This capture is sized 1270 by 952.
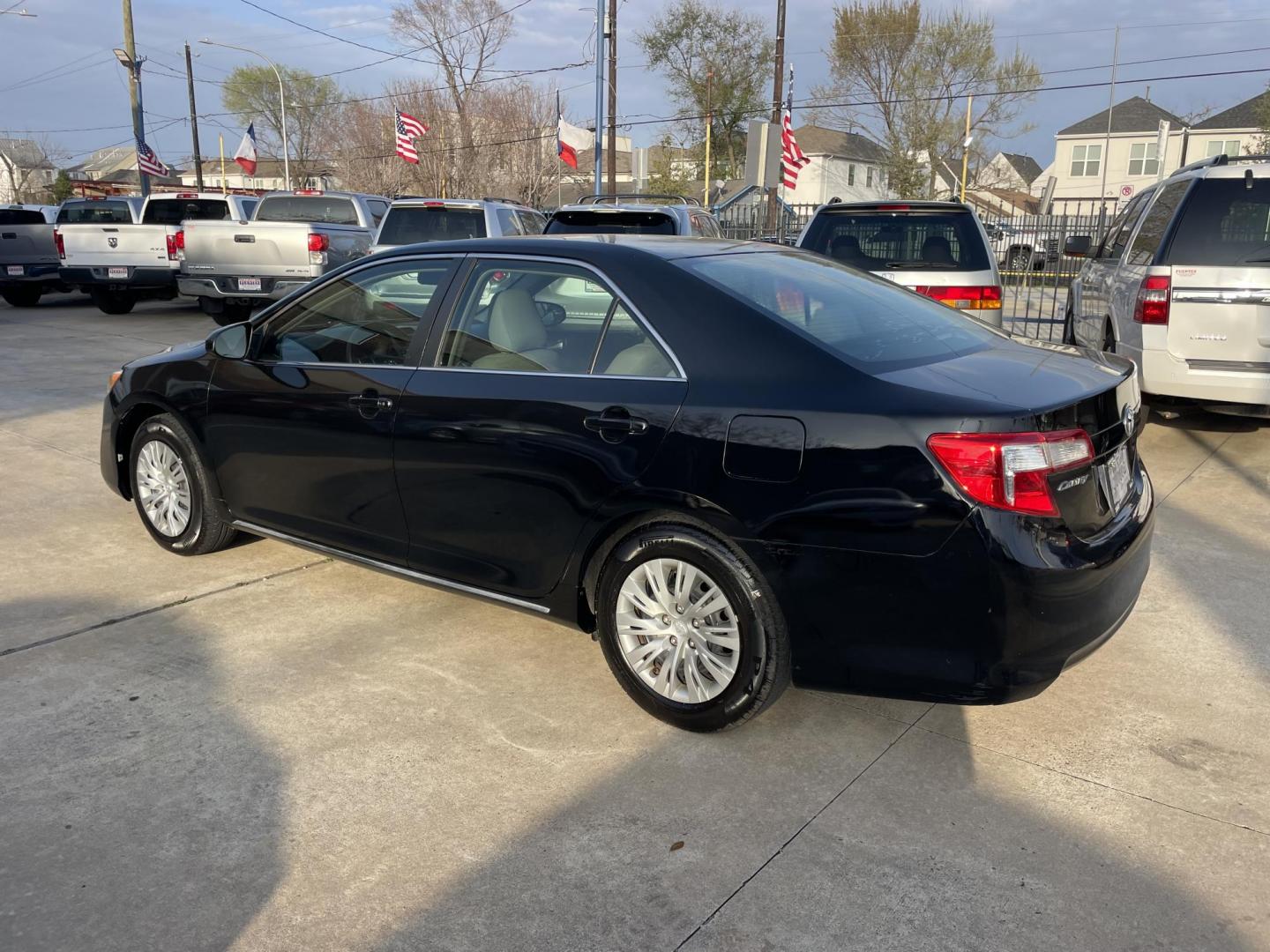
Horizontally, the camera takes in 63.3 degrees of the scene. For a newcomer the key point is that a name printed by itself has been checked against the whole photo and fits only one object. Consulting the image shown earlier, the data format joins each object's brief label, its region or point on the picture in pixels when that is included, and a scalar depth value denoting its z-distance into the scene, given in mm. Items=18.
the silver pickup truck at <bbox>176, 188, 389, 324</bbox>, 13312
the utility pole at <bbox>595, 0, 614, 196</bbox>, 22734
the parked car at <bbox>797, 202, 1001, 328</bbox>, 7969
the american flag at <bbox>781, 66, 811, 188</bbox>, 22831
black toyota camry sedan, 2938
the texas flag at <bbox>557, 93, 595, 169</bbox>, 22828
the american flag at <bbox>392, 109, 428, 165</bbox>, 24984
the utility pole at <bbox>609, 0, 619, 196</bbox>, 24469
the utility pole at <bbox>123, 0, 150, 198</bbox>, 29547
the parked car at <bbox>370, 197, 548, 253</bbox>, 11945
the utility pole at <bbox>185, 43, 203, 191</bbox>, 44562
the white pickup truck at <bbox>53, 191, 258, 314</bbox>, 15914
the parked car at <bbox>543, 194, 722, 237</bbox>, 10117
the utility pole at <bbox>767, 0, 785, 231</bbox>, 22859
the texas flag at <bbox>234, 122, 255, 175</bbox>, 29894
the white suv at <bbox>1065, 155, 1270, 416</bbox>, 6469
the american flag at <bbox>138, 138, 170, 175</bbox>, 29641
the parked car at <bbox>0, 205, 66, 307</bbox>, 17719
